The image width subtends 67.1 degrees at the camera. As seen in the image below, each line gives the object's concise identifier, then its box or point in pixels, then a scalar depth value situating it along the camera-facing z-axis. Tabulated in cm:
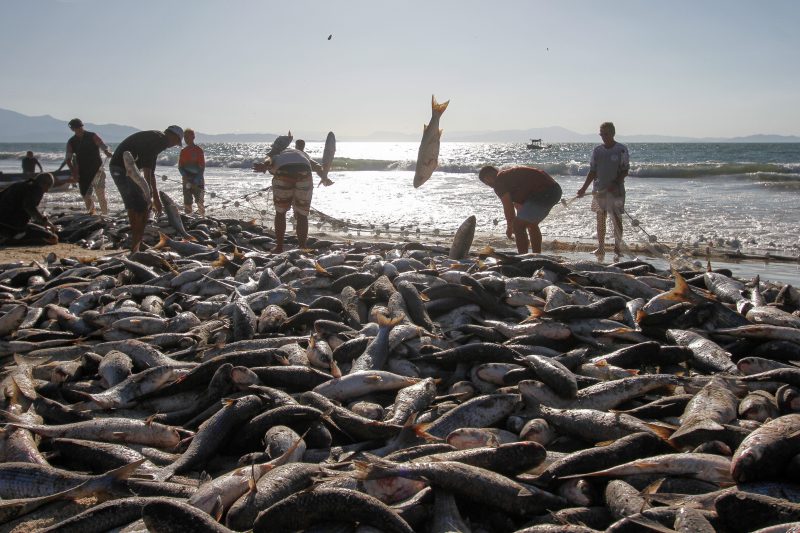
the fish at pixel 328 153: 1440
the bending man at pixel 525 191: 1220
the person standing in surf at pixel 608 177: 1382
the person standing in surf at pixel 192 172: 1838
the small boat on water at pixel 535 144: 8609
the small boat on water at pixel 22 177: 2070
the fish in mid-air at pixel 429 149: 1137
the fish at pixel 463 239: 1135
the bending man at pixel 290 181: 1272
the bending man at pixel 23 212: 1489
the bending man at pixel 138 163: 1278
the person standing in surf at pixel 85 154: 1689
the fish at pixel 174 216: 1453
